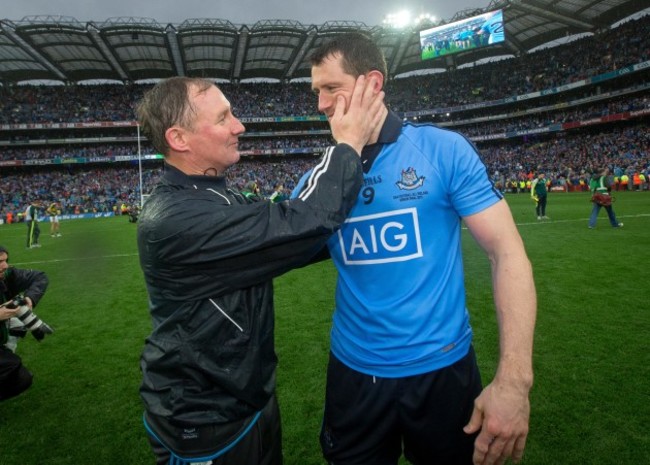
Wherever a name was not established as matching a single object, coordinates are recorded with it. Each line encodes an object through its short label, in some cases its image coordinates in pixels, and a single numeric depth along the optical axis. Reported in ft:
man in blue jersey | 5.82
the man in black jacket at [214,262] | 5.01
